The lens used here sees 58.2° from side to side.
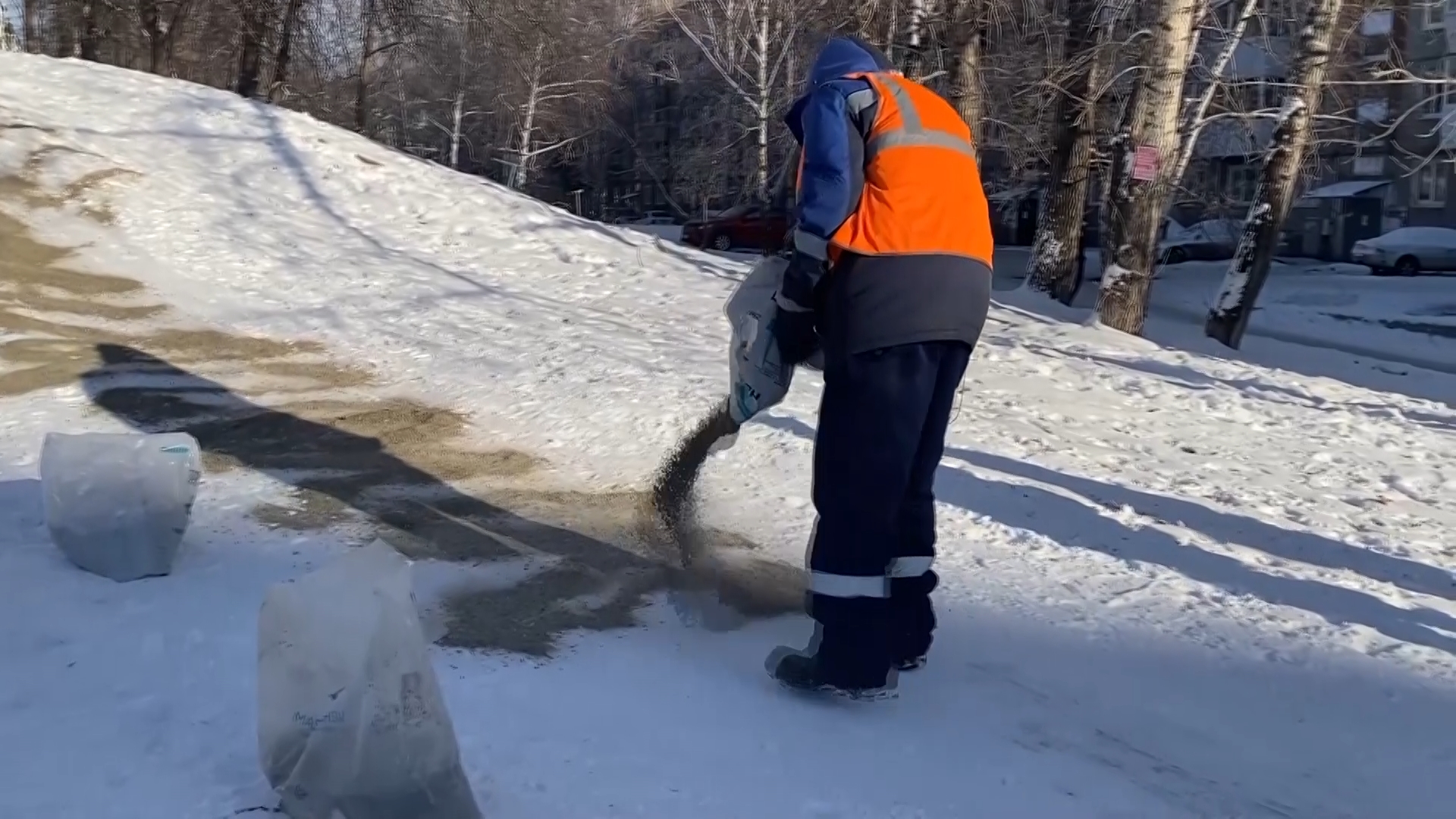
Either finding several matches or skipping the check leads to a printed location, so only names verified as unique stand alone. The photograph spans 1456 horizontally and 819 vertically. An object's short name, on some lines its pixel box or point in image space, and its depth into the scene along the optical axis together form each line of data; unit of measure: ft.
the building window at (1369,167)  129.08
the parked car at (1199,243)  107.24
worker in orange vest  11.45
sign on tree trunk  39.17
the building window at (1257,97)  59.18
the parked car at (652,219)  168.55
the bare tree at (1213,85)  46.85
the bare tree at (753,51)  99.66
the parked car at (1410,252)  104.32
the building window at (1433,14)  43.49
